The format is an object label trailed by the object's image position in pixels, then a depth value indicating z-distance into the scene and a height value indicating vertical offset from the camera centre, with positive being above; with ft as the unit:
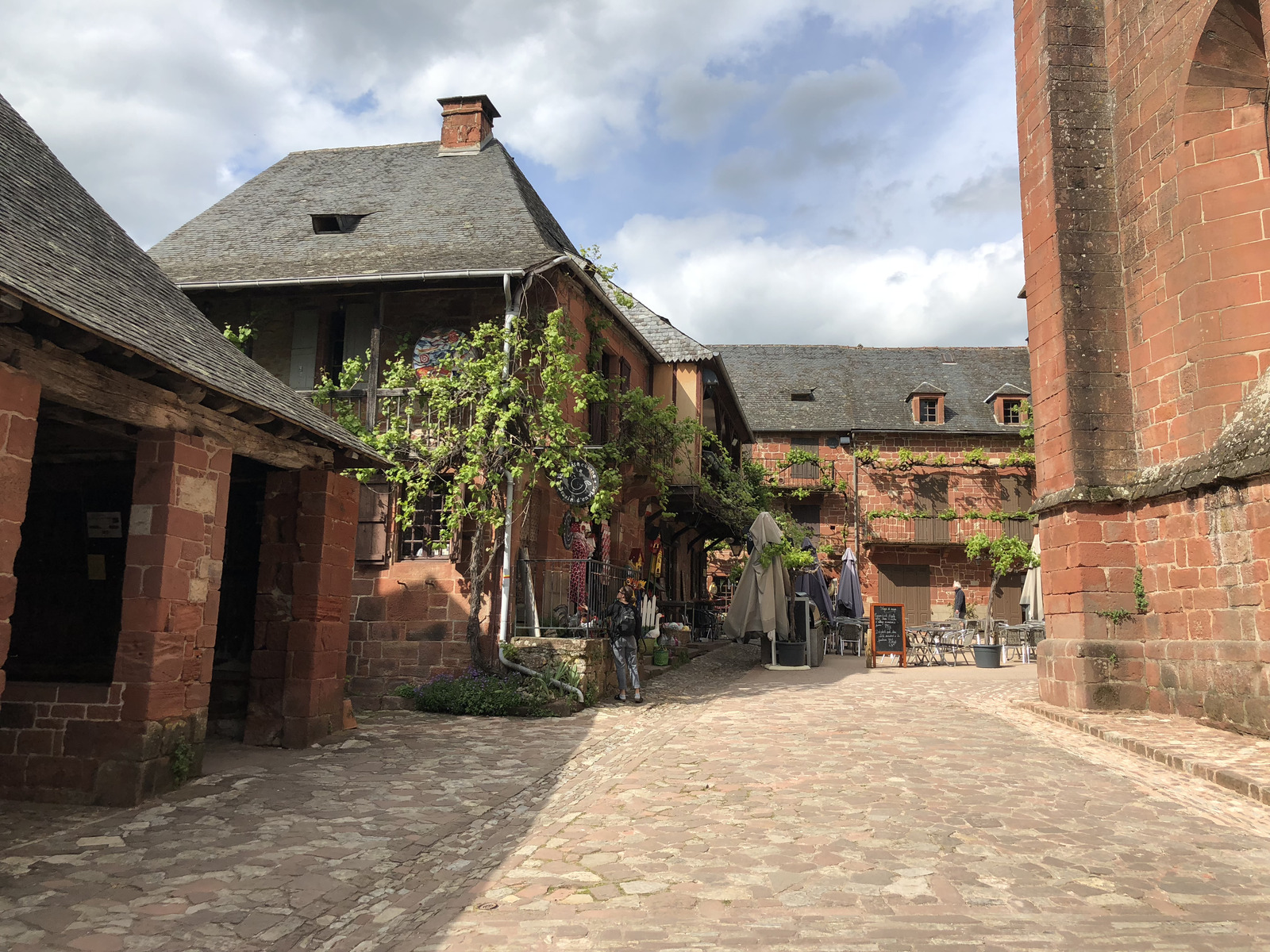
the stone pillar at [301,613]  28.04 +0.09
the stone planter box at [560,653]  36.91 -1.28
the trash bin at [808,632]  55.52 -0.51
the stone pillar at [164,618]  20.92 -0.09
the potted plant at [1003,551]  93.30 +7.34
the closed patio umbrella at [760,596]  51.98 +1.50
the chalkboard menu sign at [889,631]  56.32 -0.33
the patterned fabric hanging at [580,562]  42.24 +2.60
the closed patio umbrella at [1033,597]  49.85 +1.60
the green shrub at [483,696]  35.06 -2.85
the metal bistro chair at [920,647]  59.47 -1.37
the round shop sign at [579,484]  38.78 +5.55
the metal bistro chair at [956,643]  59.33 -1.05
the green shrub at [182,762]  21.74 -3.37
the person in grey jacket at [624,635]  39.01 -0.55
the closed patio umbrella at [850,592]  66.23 +2.28
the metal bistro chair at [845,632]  63.82 -0.53
